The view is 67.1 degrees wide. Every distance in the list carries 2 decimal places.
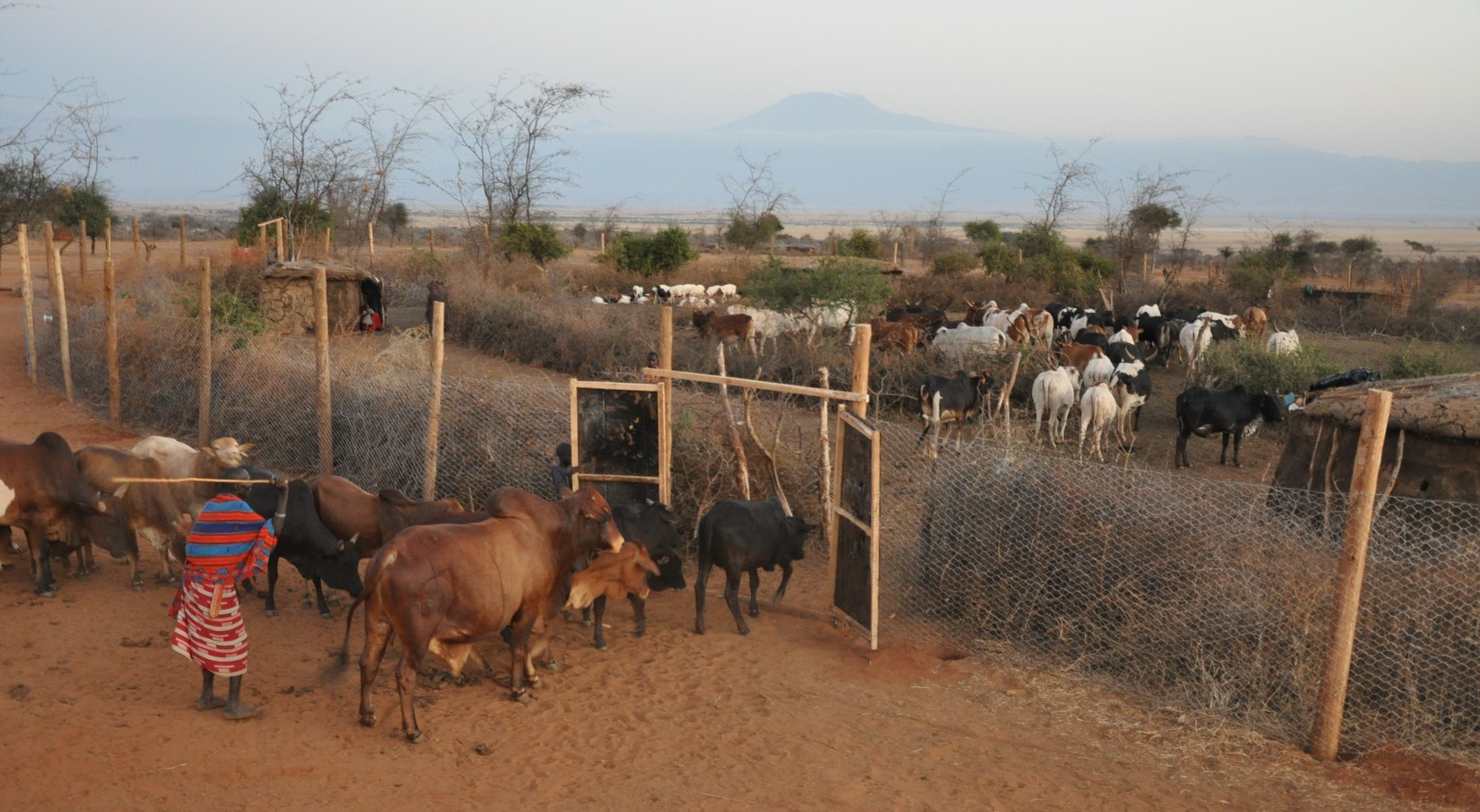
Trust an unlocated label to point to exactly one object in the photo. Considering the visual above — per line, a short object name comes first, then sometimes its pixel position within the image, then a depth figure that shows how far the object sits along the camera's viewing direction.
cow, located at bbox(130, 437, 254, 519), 8.82
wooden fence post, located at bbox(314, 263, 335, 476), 11.34
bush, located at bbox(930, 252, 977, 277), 34.97
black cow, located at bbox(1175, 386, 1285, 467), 14.40
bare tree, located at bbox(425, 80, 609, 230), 30.75
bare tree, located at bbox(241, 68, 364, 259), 26.67
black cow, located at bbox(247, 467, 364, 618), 8.22
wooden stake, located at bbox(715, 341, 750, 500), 9.91
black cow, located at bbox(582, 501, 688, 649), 8.37
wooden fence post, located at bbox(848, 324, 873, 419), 8.05
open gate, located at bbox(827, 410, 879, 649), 7.83
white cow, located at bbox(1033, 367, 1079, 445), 15.21
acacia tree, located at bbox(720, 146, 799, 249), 38.59
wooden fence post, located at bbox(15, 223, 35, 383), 16.00
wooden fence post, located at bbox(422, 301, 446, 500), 10.39
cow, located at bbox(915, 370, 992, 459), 14.40
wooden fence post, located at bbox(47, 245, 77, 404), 15.05
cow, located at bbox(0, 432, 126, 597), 8.48
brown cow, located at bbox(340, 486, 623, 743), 6.27
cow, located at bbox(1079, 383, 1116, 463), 14.95
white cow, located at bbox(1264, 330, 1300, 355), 19.17
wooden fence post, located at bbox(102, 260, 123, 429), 13.82
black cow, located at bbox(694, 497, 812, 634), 8.22
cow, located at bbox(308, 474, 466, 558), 8.27
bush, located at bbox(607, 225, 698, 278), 30.73
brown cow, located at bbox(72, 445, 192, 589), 8.82
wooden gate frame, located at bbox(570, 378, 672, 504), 9.40
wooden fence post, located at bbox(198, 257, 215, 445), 12.66
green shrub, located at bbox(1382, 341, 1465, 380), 17.62
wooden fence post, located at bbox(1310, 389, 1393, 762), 6.11
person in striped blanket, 6.36
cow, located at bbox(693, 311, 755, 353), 20.53
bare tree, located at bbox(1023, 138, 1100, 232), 32.88
